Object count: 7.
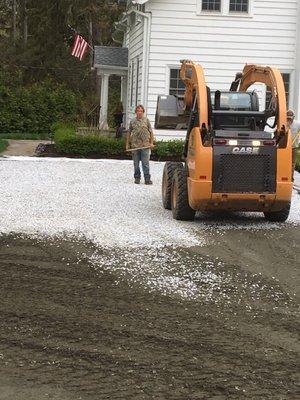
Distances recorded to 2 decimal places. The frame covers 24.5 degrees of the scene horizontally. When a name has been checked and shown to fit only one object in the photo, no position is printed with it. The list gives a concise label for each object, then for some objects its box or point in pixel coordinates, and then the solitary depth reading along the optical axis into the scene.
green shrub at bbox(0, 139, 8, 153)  23.46
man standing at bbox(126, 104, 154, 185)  14.80
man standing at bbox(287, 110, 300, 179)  14.11
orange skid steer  9.92
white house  20.67
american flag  31.28
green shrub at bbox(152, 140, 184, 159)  20.42
